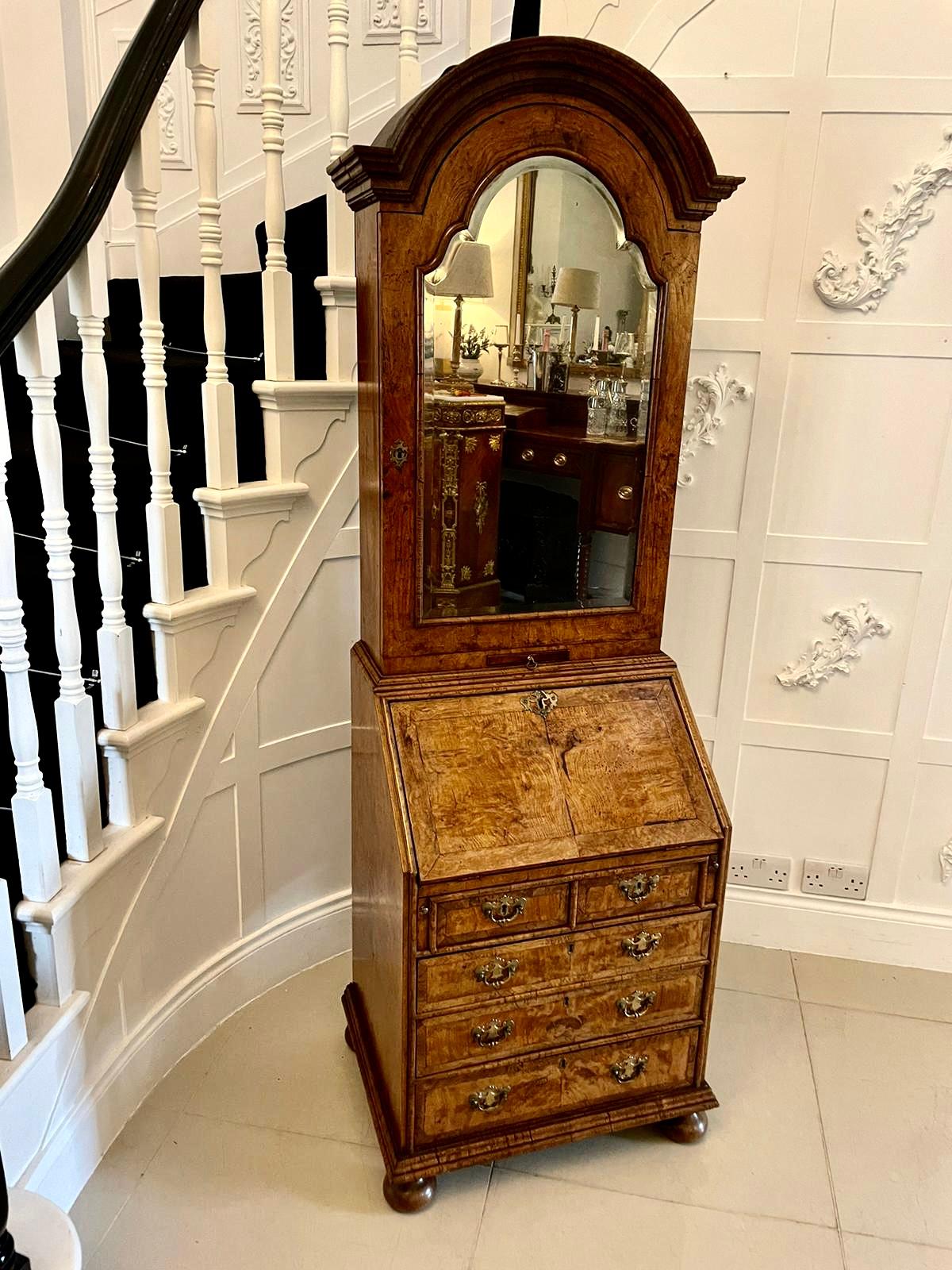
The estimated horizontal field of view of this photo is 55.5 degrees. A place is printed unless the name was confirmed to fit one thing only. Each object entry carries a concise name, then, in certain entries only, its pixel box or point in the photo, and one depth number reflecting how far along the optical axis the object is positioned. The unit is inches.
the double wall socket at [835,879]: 91.4
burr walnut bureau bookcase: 56.4
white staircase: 58.1
